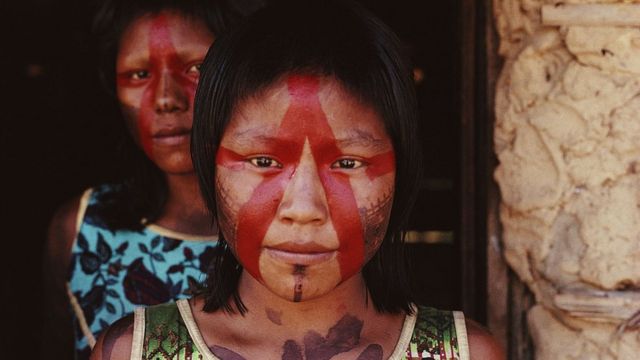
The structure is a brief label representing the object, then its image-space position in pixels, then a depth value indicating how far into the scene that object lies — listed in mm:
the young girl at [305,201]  1810
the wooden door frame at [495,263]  2334
